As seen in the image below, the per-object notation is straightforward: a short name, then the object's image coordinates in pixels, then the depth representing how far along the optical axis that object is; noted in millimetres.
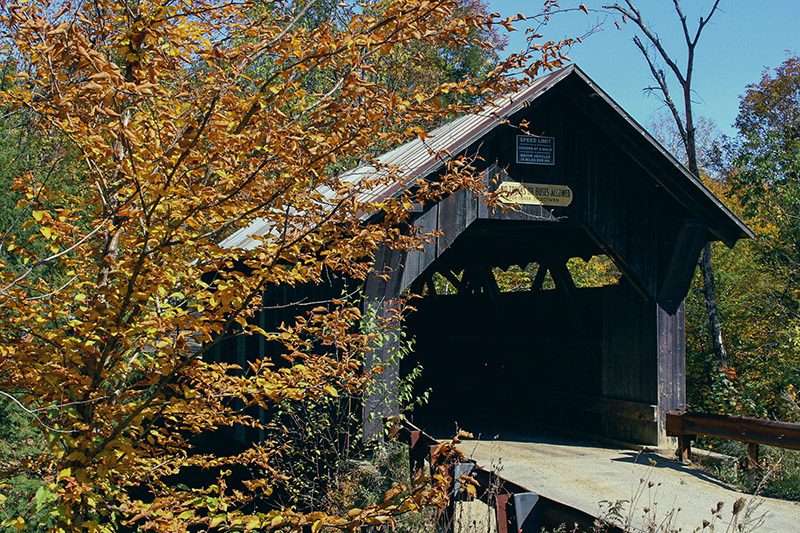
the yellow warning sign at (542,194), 10253
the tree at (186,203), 3664
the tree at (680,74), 16453
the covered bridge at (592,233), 9797
